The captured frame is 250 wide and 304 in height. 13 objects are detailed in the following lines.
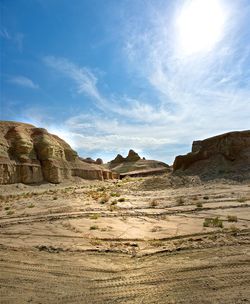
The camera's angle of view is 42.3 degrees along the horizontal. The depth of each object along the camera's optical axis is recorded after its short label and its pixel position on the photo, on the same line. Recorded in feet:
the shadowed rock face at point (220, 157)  106.22
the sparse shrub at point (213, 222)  35.55
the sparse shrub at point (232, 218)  38.07
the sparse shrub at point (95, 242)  30.94
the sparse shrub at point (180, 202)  56.89
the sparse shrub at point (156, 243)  29.40
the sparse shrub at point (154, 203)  58.13
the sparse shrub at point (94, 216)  45.49
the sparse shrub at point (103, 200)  69.23
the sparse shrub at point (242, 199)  54.19
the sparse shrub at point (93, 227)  38.22
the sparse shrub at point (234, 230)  31.47
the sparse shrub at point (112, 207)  55.37
